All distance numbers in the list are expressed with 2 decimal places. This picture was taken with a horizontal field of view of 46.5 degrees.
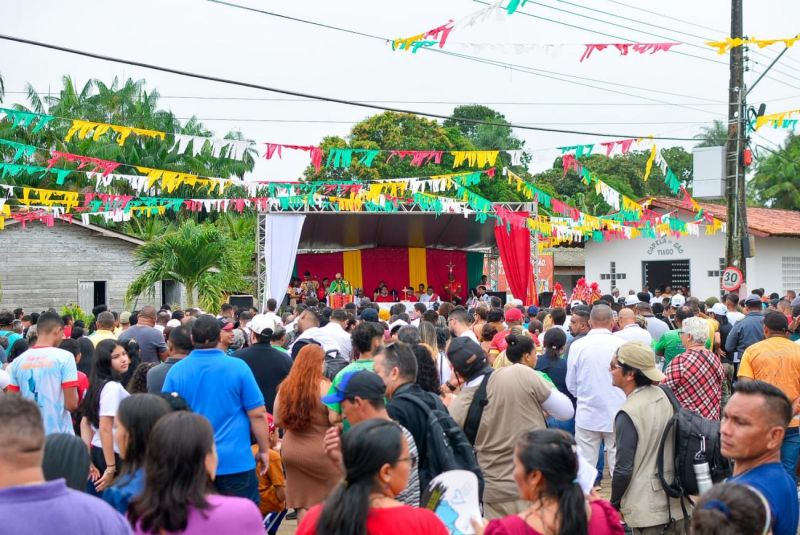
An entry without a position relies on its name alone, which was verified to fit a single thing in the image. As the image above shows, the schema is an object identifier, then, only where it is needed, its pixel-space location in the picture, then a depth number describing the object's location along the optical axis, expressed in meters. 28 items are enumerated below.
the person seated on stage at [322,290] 26.98
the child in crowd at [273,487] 6.04
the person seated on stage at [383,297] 27.00
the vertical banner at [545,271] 28.21
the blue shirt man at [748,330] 8.80
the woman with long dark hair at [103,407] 5.43
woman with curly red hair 5.50
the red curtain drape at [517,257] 23.27
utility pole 16.67
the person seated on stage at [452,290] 29.42
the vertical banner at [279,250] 21.19
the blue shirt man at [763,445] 3.28
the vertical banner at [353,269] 29.47
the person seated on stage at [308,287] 25.41
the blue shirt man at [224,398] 5.38
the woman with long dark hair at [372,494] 2.91
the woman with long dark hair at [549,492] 3.11
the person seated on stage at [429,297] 26.30
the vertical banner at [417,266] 29.75
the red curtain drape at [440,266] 30.16
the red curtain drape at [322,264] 29.39
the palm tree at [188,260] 20.84
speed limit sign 16.66
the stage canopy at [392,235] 22.66
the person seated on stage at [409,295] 26.55
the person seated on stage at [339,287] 26.32
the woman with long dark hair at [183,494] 2.98
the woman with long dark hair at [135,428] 3.53
